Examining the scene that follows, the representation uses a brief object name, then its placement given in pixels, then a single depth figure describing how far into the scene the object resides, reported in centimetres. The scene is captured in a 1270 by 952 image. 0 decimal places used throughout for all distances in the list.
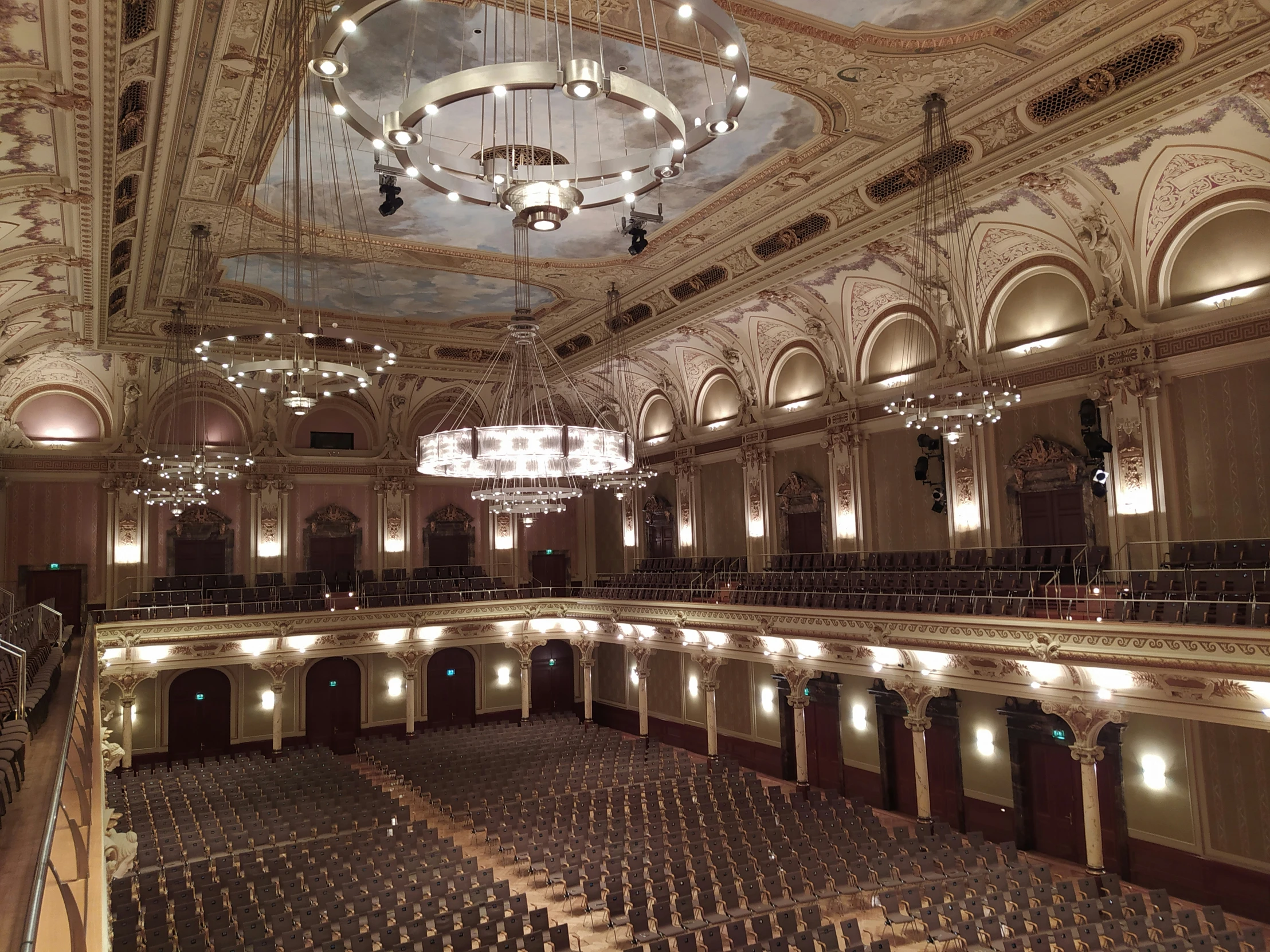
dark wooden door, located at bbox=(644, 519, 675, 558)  2736
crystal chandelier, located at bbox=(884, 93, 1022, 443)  1235
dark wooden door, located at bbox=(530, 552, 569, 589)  3047
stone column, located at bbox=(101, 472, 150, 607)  2384
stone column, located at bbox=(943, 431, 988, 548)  1714
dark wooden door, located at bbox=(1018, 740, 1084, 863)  1561
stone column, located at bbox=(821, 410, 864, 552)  2000
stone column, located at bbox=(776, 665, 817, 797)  1845
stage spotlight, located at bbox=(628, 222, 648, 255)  1259
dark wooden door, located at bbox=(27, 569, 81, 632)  2288
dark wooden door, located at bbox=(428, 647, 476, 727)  2805
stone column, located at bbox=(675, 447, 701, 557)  2575
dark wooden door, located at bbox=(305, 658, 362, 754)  2617
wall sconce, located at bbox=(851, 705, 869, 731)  2008
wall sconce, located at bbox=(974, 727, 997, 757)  1709
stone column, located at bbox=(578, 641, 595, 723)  2552
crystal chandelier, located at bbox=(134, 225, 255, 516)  1622
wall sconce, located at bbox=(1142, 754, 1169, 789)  1430
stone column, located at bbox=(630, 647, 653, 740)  2333
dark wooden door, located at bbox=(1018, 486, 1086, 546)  1563
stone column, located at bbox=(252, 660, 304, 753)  2239
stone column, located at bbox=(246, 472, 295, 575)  2598
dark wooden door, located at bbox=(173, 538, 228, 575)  2514
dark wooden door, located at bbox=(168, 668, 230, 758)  2441
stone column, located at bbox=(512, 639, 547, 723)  2577
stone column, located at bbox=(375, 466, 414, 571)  2777
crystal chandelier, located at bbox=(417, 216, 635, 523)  1177
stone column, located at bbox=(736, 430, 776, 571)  2275
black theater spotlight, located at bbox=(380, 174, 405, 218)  1127
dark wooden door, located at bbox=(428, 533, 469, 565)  2891
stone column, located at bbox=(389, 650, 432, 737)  2475
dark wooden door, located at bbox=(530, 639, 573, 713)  2964
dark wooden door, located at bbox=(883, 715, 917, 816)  1886
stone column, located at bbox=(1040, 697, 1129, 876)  1300
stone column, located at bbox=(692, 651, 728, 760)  2091
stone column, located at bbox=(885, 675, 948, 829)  1575
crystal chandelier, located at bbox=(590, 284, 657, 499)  1701
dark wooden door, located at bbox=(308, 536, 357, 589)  2678
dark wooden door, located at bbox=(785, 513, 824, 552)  2144
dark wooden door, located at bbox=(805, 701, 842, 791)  2064
